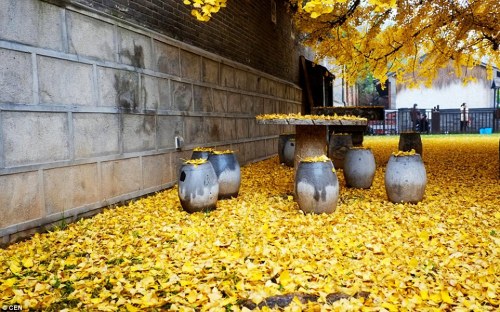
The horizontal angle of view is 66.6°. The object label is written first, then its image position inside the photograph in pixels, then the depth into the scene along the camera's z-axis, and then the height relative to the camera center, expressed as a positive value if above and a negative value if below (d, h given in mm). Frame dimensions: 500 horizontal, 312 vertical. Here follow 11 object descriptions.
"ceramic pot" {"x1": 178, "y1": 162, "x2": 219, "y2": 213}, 5320 -747
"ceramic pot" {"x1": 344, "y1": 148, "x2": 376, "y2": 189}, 7020 -716
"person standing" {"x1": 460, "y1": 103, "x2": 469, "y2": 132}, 27430 +620
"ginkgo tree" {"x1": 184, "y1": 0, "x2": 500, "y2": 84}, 8242 +2375
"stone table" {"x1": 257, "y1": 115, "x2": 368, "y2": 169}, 6316 -175
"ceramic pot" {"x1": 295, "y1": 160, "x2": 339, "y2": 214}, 5168 -766
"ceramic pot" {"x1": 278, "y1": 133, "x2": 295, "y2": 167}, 10312 -468
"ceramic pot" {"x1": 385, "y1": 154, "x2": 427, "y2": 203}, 5719 -758
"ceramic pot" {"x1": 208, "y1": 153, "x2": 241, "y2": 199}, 6348 -662
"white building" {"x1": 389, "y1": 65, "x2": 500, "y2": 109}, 30625 +2735
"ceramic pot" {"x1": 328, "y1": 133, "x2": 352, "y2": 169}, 9391 -434
